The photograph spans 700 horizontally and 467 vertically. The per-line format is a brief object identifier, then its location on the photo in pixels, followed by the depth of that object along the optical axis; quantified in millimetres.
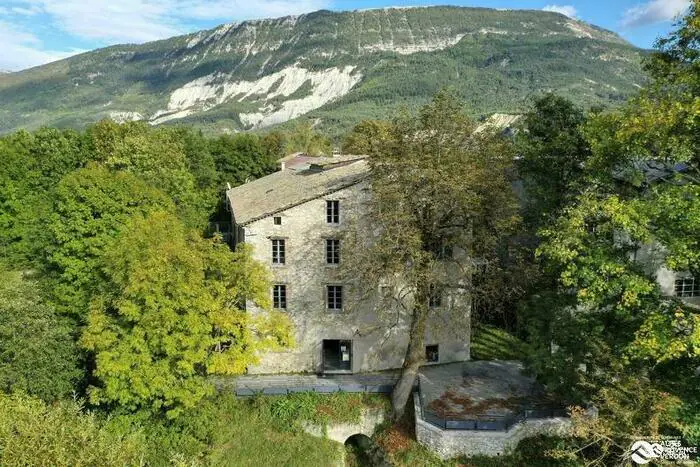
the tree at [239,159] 73500
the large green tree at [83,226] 32719
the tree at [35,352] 27312
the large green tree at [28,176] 52812
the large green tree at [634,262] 17281
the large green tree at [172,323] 25094
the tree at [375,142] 26375
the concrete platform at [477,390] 26891
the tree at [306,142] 91012
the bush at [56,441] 19078
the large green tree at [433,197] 25375
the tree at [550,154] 30688
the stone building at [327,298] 31406
